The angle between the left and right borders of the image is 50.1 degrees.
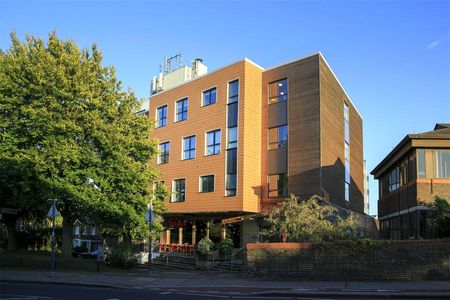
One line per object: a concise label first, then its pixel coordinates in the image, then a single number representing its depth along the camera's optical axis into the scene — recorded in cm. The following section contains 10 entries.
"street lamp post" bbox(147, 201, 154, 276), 2396
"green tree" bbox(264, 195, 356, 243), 2144
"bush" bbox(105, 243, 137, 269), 2825
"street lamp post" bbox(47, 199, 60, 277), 2227
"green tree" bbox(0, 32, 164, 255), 2566
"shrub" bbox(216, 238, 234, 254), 3006
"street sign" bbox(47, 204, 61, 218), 2228
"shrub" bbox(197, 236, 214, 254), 2923
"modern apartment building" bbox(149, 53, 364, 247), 3200
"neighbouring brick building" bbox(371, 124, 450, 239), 2530
